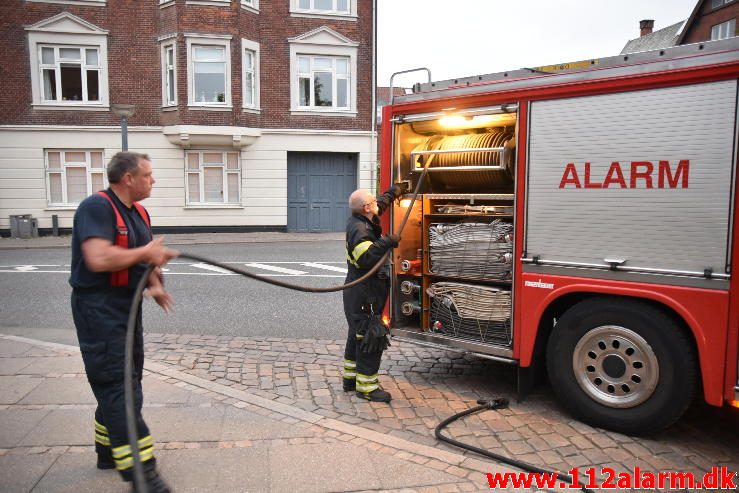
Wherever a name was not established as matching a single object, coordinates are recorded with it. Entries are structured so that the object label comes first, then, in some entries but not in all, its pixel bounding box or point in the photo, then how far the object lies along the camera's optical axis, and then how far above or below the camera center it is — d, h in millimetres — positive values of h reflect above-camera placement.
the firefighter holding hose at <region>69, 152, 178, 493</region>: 3453 -582
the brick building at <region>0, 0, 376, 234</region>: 21469 +3130
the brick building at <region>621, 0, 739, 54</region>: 35750 +9986
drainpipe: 23469 +3134
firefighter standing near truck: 5215 -856
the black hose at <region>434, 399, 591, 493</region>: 3908 -1797
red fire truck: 4035 -305
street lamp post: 15570 +1845
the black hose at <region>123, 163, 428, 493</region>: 3084 -1053
